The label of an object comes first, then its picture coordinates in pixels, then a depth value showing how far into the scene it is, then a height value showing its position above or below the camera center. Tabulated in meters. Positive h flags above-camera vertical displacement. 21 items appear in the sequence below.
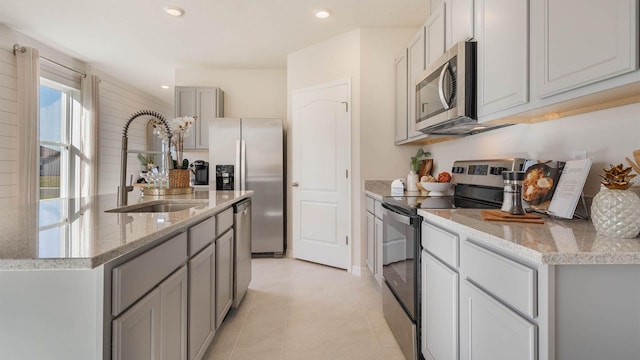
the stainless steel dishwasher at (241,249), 2.29 -0.56
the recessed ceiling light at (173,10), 2.90 +1.60
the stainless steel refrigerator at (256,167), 3.95 +0.14
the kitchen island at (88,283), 0.81 -0.31
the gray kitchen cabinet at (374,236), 2.63 -0.53
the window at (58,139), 3.97 +0.52
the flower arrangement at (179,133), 2.31 +0.34
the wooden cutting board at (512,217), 1.22 -0.16
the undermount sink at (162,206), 1.84 -0.18
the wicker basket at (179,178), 2.31 +0.00
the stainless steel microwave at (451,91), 1.75 +0.54
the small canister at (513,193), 1.31 -0.06
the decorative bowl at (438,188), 2.45 -0.08
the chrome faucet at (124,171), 1.79 +0.04
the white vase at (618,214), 0.94 -0.11
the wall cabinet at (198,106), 4.41 +1.03
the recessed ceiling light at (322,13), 2.95 +1.60
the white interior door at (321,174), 3.43 +0.05
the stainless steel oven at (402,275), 1.66 -0.58
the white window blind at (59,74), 3.79 +1.36
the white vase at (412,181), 2.91 -0.03
